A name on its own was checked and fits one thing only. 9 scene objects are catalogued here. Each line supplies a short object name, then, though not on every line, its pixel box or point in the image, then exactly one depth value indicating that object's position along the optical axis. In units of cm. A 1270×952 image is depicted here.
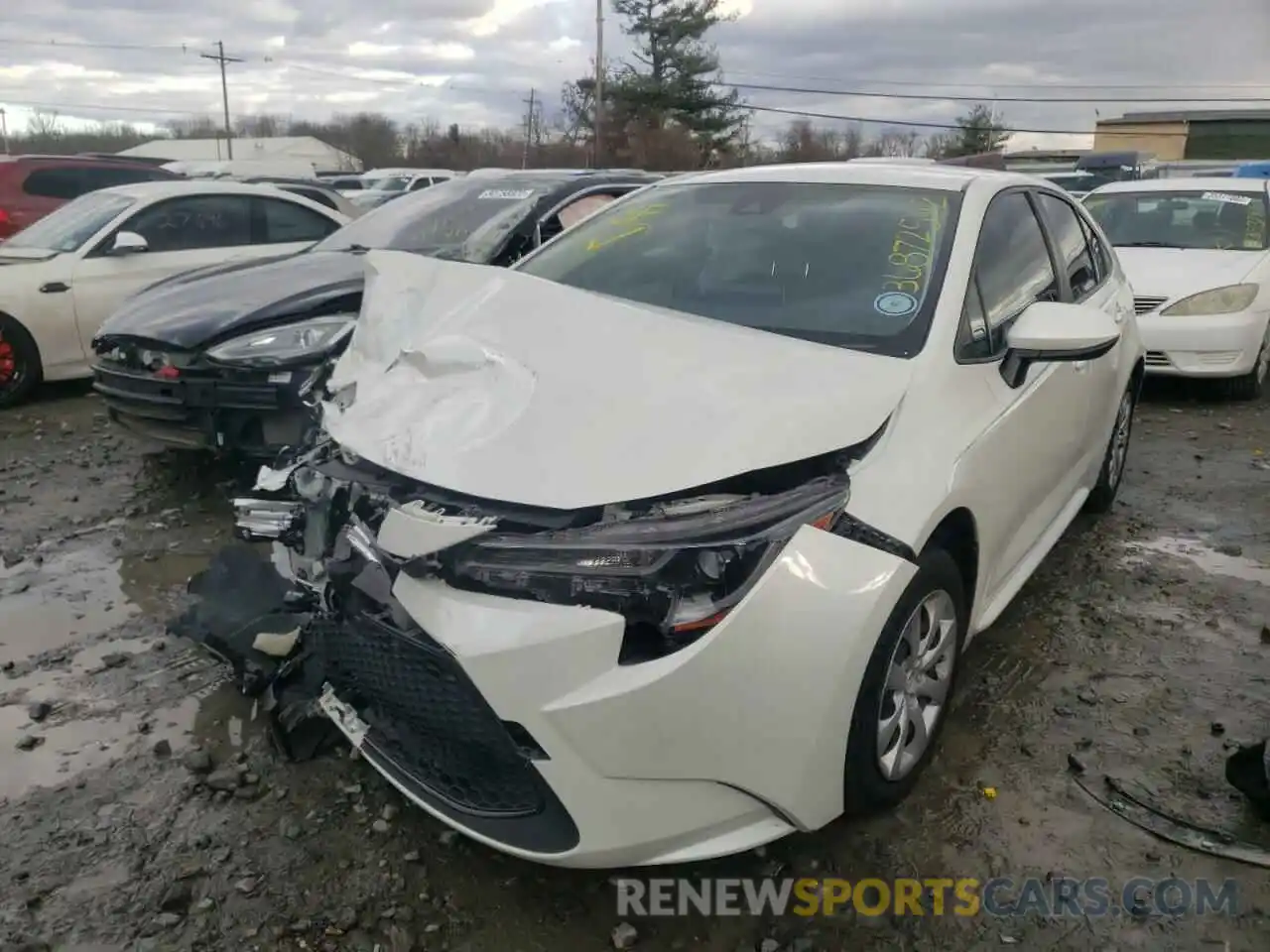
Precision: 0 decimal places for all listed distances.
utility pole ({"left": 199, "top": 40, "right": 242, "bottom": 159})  6097
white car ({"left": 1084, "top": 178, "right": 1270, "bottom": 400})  732
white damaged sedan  208
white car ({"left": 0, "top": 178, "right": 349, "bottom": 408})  696
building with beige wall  5175
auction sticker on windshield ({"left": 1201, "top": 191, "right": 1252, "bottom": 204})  839
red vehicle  956
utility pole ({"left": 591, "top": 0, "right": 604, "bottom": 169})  3625
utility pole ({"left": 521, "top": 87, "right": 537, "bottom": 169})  6229
